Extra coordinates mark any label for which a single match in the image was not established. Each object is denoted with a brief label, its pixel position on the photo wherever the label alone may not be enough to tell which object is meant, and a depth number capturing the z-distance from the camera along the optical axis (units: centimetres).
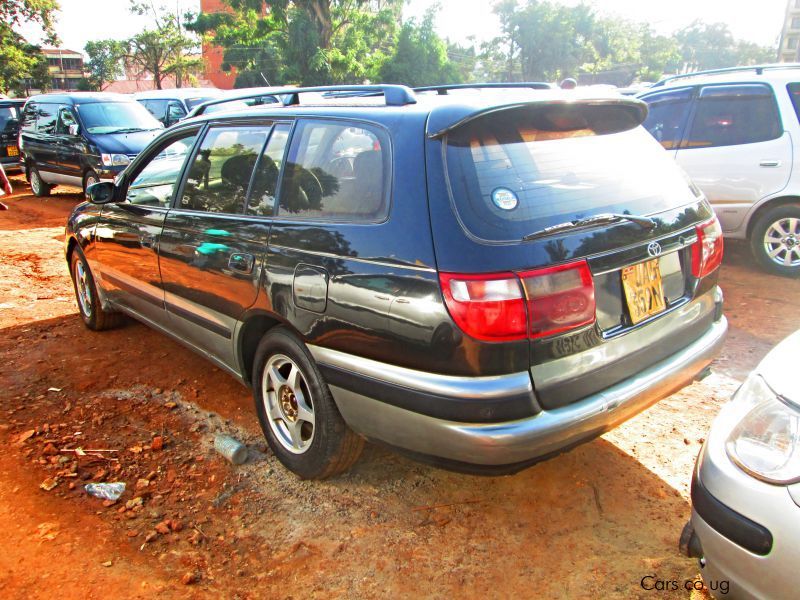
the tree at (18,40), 3073
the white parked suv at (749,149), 607
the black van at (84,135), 1091
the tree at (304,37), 3016
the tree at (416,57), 3353
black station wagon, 229
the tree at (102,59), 4919
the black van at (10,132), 1484
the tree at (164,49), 4638
